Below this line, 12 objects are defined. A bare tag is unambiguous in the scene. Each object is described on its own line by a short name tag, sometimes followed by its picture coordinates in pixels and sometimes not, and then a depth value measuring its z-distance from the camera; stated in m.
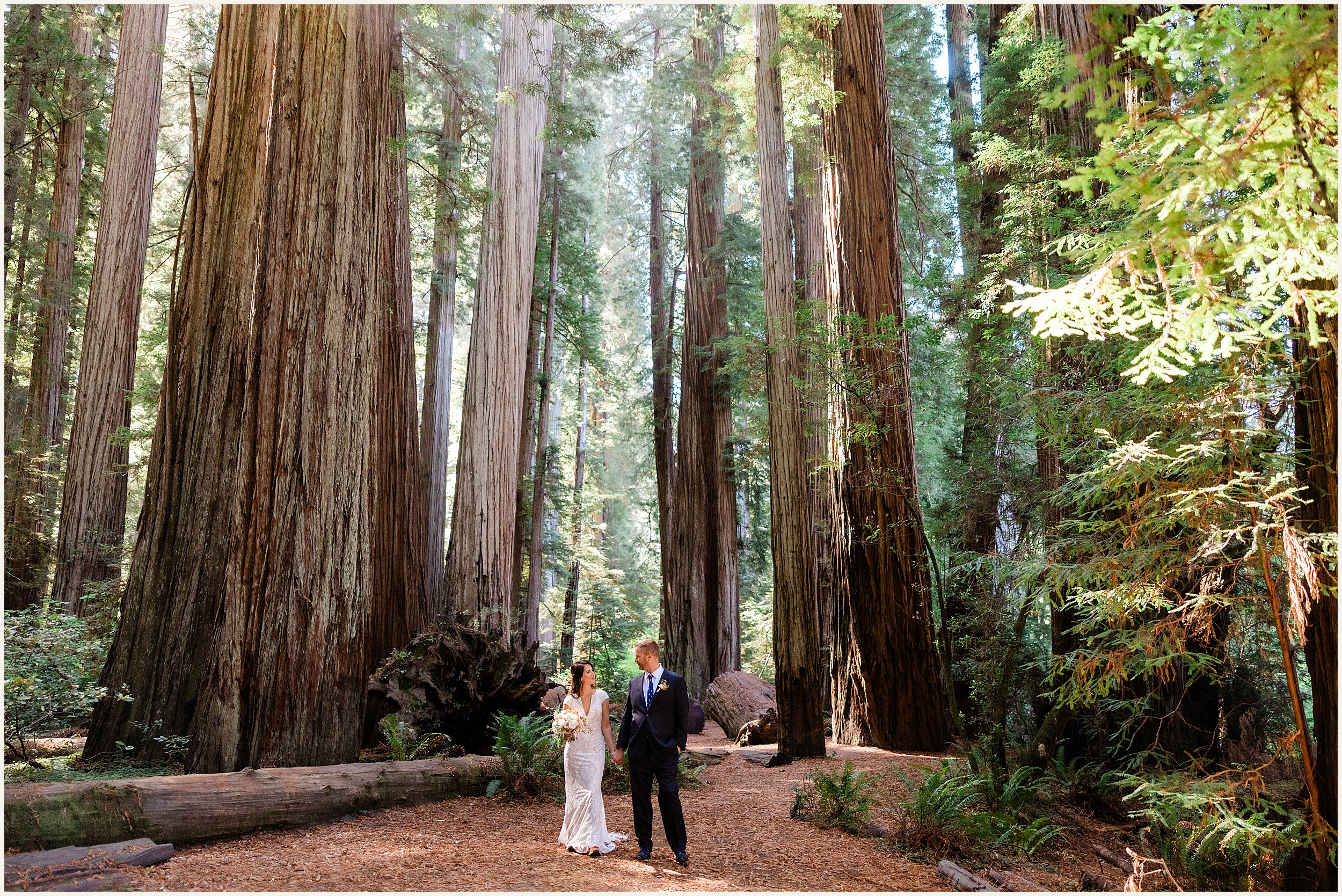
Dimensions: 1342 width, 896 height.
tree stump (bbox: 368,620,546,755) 7.76
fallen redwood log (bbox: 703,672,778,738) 12.23
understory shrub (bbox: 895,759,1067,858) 5.92
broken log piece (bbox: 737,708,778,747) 11.13
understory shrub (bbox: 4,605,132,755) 5.61
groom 5.31
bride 5.53
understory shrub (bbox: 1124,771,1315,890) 4.27
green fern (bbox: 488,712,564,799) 7.05
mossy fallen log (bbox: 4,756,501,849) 4.57
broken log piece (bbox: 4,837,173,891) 4.09
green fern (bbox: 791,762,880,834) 6.40
